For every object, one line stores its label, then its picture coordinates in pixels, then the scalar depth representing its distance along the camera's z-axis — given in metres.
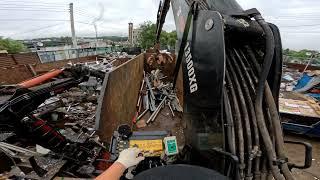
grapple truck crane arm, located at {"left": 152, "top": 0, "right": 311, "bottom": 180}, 1.06
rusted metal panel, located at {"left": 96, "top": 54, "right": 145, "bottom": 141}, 1.59
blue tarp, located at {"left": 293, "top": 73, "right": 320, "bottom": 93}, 3.61
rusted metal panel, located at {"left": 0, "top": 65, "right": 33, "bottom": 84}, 4.18
